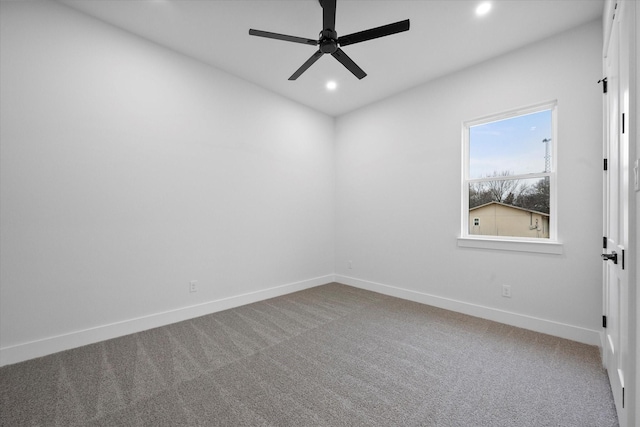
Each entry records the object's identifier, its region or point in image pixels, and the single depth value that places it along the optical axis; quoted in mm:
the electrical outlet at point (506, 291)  3009
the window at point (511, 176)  2891
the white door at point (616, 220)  1429
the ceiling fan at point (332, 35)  2018
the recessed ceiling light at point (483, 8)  2380
